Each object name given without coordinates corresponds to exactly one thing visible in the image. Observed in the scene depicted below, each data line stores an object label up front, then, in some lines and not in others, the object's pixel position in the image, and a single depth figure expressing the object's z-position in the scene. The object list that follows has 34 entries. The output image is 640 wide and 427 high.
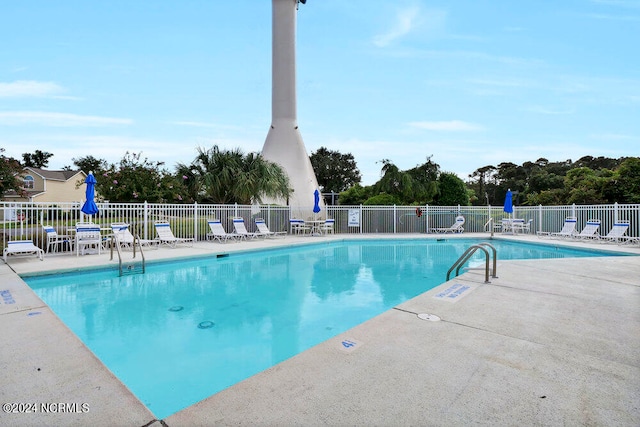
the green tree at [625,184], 16.73
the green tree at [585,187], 18.50
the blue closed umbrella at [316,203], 17.03
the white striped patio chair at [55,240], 8.39
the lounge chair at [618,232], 11.43
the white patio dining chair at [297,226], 15.81
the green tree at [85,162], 49.56
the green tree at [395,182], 22.59
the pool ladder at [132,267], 7.17
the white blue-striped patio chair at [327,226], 15.79
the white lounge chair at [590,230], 12.36
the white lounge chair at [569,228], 13.05
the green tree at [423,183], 22.83
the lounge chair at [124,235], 9.44
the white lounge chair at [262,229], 13.73
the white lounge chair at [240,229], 13.10
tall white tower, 24.36
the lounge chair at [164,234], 10.42
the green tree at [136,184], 14.49
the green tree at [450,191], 24.05
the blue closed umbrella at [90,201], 8.50
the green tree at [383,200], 20.50
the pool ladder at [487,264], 5.04
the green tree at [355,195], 26.52
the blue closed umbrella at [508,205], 15.13
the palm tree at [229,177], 15.38
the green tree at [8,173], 11.59
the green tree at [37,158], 51.00
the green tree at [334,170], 41.56
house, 33.08
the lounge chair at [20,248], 7.48
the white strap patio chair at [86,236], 8.34
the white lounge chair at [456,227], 16.72
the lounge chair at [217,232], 12.38
